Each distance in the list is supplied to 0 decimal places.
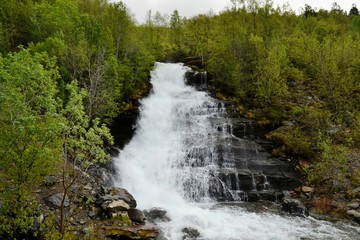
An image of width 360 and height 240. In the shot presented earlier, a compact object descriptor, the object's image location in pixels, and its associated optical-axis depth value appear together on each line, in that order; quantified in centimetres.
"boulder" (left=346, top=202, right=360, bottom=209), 2567
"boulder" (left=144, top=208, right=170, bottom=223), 2295
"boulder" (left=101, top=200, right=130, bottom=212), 2072
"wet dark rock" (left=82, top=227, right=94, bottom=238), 1837
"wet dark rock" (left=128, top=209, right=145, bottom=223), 2122
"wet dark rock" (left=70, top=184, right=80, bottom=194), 2171
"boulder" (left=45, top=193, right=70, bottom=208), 1956
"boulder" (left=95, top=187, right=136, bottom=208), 2146
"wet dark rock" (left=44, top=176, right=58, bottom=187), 2134
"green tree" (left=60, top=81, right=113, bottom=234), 1583
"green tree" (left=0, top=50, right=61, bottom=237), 1500
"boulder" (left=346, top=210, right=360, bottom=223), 2443
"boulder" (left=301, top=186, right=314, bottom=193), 2883
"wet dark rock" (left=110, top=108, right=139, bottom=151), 3472
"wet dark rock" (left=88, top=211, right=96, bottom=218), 2008
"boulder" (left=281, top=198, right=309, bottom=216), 2575
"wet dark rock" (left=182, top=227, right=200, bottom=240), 2067
